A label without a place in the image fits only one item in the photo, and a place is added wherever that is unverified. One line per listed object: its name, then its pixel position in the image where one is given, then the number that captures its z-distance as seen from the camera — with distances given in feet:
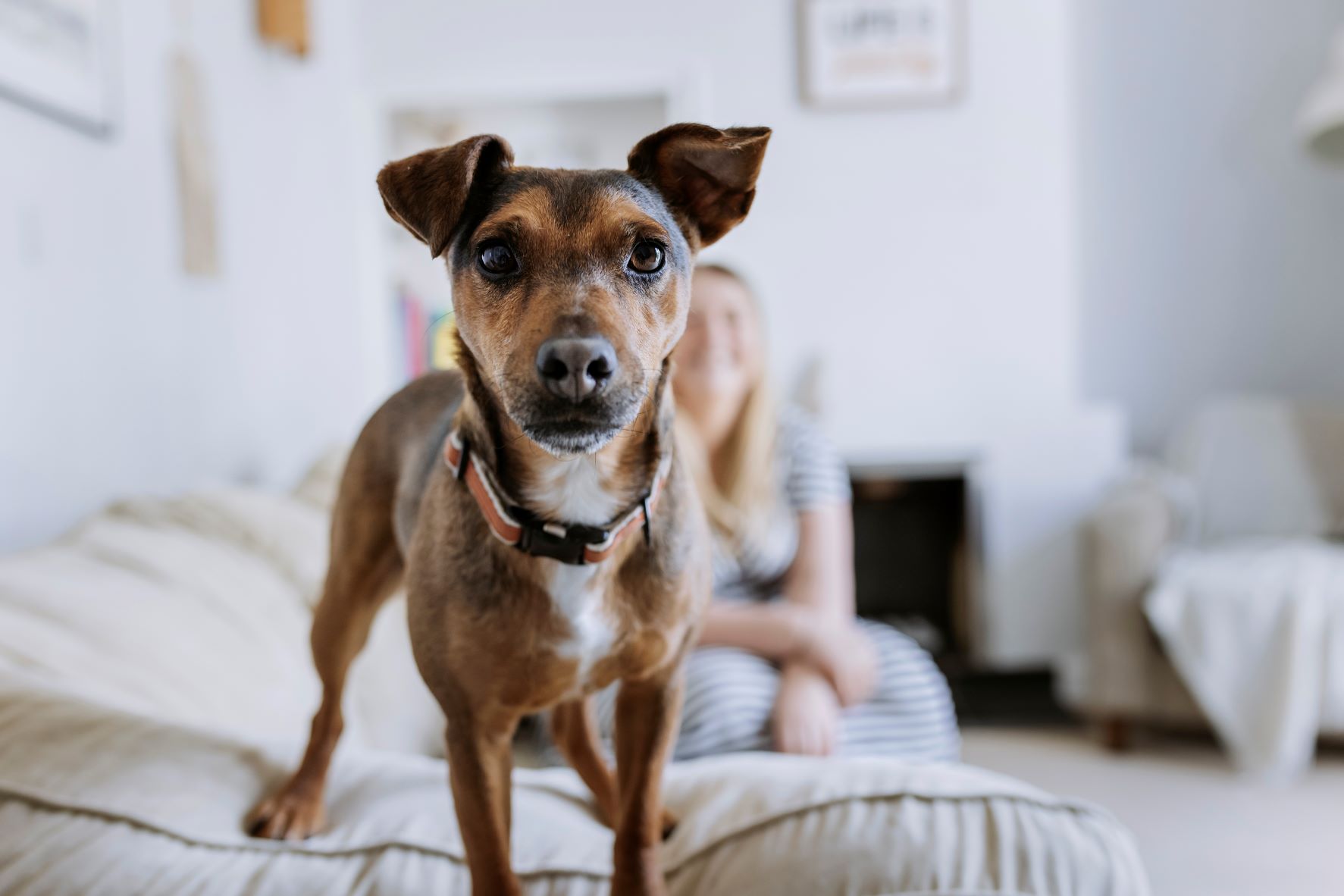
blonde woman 5.46
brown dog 2.64
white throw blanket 8.99
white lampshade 10.96
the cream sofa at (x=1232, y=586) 9.05
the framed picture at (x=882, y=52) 13.10
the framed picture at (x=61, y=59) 5.94
